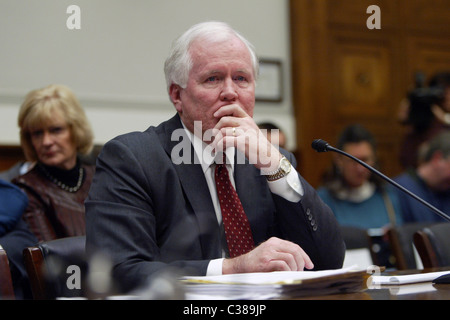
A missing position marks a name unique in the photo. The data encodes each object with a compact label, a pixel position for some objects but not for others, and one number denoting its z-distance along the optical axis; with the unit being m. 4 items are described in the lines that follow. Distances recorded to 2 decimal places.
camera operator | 4.72
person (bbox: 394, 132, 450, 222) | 3.72
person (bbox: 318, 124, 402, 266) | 3.87
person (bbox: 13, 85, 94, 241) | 2.75
